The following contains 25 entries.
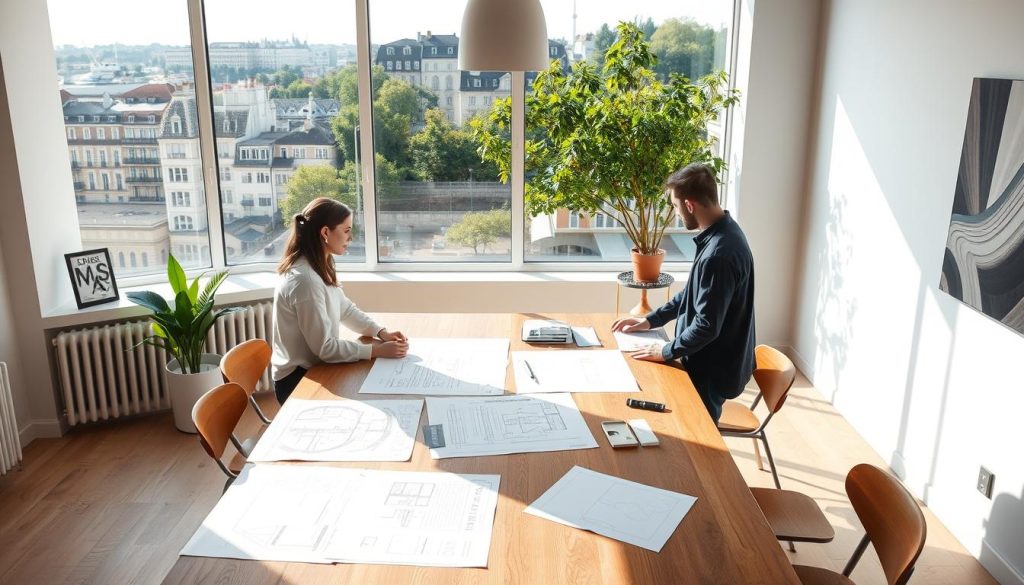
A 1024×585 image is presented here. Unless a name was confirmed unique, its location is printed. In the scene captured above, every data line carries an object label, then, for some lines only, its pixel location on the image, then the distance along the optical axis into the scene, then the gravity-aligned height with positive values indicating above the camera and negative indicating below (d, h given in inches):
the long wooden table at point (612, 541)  69.3 -39.3
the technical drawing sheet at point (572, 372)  108.9 -37.6
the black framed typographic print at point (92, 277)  171.3 -38.1
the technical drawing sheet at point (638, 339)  125.7 -37.3
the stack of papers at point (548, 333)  128.2 -36.6
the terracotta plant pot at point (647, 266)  175.0 -35.4
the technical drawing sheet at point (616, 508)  75.4 -38.9
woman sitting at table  118.3 -30.1
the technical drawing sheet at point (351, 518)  72.2 -39.1
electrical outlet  125.2 -57.7
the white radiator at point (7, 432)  149.9 -61.6
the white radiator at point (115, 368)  170.1 -57.0
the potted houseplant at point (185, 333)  167.2 -48.4
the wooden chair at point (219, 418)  102.0 -41.0
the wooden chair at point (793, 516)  99.1 -51.4
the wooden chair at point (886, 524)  77.9 -42.3
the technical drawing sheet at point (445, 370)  108.3 -37.7
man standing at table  115.7 -28.9
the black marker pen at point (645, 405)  102.3 -37.8
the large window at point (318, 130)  184.4 -7.9
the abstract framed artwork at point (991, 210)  116.6 -16.0
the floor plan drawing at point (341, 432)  89.6 -38.3
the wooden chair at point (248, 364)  121.1 -40.4
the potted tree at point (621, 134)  169.6 -7.2
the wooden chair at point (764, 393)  124.1 -44.6
